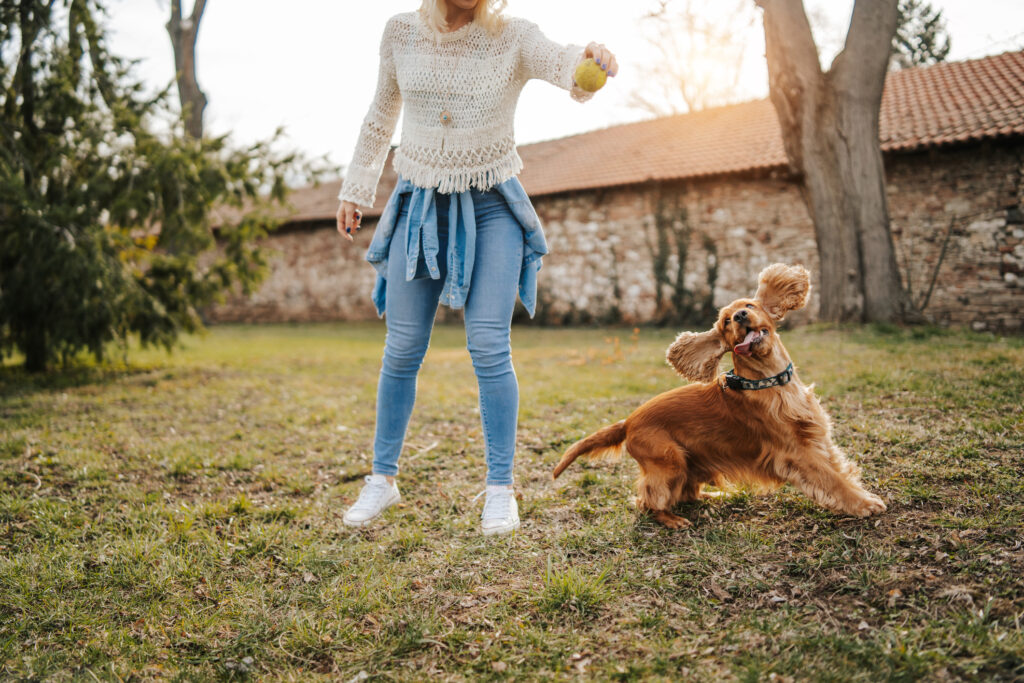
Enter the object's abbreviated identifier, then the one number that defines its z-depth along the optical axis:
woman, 2.75
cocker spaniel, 2.47
